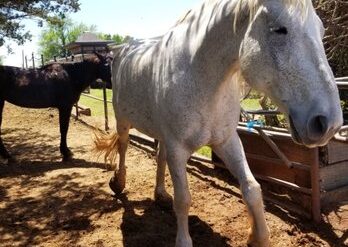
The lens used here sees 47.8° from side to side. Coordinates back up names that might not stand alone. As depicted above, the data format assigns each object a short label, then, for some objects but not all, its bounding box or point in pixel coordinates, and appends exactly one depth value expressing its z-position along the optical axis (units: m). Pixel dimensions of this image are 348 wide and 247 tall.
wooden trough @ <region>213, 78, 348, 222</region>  3.30
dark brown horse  6.25
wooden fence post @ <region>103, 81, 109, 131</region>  7.84
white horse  1.67
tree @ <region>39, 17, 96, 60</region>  69.06
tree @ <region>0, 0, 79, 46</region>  7.17
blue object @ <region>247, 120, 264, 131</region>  3.96
